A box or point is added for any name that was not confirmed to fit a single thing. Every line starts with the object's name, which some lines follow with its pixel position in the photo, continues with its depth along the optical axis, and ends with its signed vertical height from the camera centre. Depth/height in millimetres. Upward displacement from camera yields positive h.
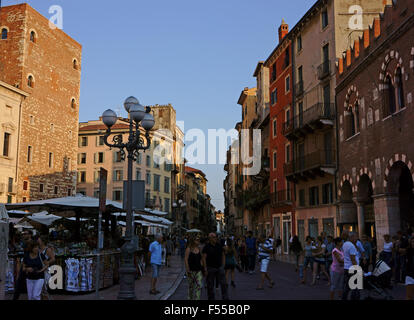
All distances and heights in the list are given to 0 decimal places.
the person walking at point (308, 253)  16219 -841
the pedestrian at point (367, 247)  16109 -651
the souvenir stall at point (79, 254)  12414 -709
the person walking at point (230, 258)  14070 -916
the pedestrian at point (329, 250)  16172 -735
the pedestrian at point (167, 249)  26512 -1169
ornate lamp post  10539 +1889
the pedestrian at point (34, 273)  8711 -848
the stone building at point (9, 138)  34625 +7268
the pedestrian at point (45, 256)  9462 -576
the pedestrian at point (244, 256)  20781 -1230
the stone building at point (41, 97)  38094 +12265
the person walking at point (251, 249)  19797 -848
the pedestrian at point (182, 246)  29922 -1092
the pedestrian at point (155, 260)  12773 -889
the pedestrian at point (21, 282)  9305 -1115
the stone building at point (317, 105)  28625 +8642
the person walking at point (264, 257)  14094 -883
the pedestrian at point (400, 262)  14898 -1100
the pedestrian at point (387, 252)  15864 -804
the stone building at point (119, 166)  63625 +9428
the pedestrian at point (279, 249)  36412 -1616
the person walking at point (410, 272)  8791 -837
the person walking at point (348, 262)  10383 -744
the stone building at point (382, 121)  17781 +4949
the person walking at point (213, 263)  10532 -785
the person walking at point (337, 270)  10859 -985
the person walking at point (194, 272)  10039 -951
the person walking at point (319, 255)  15450 -912
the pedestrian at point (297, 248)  20328 -835
